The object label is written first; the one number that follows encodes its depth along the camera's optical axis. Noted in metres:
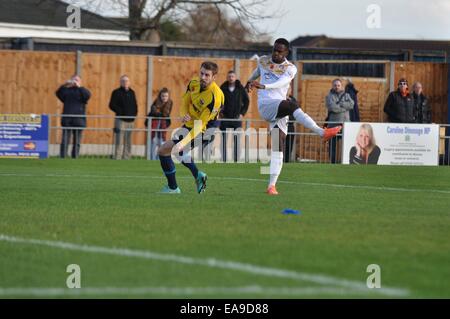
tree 44.75
